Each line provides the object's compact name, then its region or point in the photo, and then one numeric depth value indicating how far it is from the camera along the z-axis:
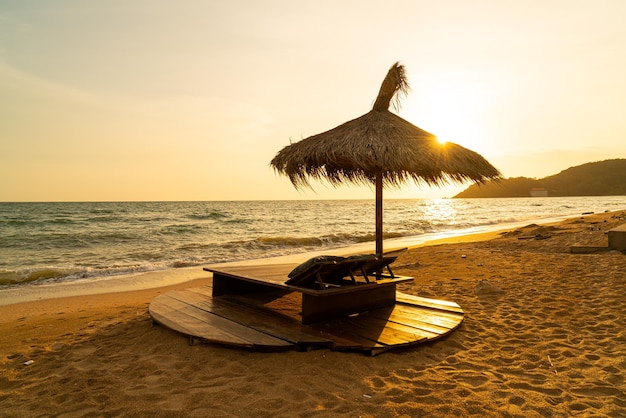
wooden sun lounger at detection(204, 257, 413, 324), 3.94
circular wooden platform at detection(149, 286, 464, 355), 3.70
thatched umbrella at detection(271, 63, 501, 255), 4.91
